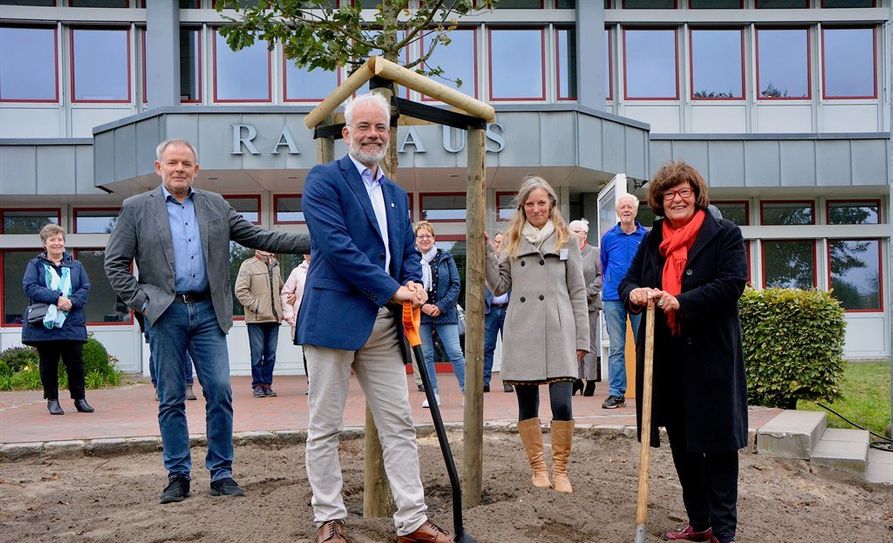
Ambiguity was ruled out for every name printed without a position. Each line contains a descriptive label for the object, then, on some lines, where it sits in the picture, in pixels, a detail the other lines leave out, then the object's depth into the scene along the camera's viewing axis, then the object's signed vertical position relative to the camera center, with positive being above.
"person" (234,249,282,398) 11.16 -0.43
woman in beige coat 5.21 -0.22
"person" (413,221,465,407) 9.41 -0.15
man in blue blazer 3.92 -0.15
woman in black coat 4.25 -0.37
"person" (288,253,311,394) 11.06 -0.11
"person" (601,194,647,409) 9.18 +0.02
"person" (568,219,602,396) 10.29 -0.19
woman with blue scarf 9.16 -0.31
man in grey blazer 5.10 -0.02
